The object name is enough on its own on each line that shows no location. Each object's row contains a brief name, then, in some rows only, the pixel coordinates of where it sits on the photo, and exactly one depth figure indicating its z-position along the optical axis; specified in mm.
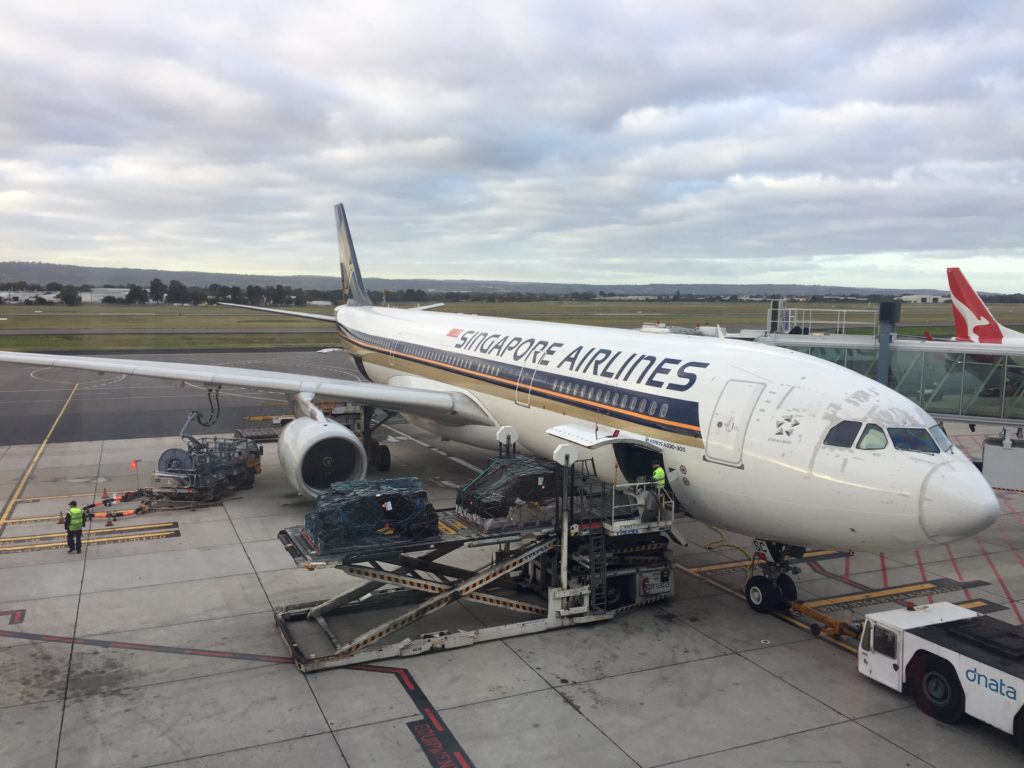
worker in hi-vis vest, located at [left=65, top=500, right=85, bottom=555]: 16391
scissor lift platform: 11969
